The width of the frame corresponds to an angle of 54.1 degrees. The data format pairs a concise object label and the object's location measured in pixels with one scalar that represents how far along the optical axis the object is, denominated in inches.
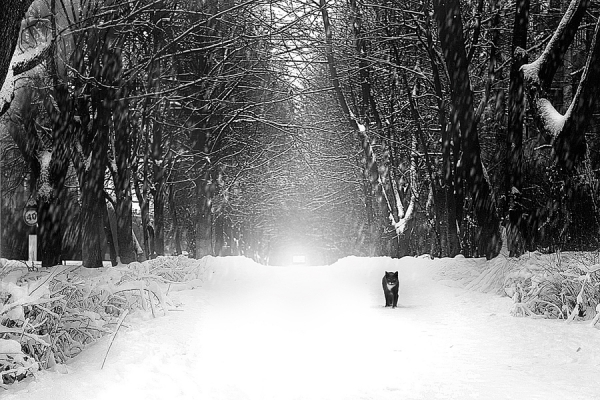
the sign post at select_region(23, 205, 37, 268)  914.5
